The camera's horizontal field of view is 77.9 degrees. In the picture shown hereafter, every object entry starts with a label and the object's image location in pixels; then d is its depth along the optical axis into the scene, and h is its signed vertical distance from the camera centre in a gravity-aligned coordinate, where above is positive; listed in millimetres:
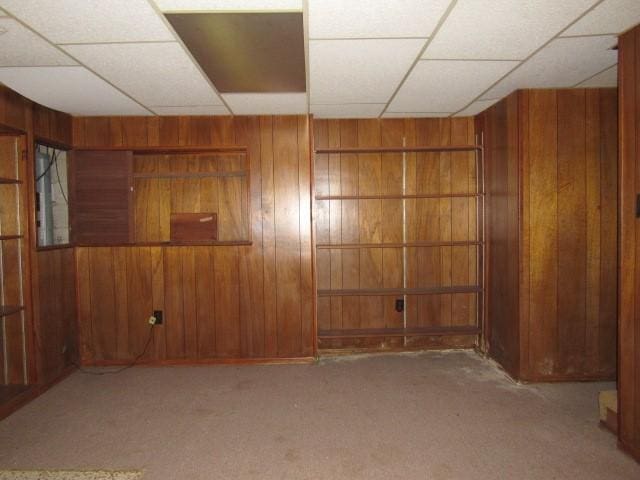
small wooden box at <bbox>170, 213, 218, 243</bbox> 3463 +41
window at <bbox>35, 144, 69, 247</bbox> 3086 +311
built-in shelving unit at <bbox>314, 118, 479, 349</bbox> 3615 +22
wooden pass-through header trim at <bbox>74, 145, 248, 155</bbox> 3336 +710
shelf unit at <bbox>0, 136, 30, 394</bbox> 2799 -158
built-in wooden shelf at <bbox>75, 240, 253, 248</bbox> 3365 -100
